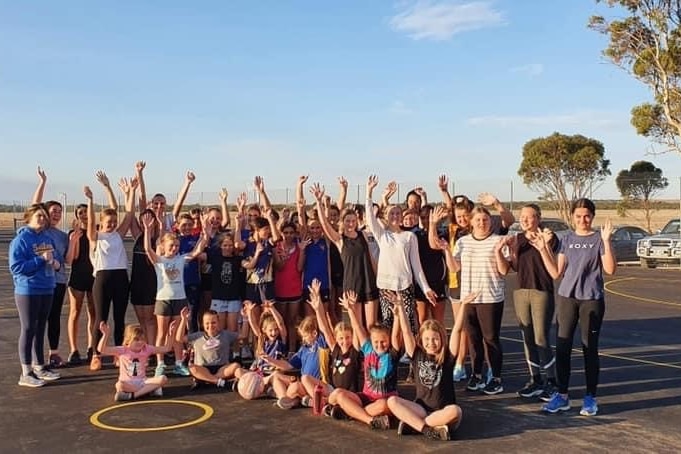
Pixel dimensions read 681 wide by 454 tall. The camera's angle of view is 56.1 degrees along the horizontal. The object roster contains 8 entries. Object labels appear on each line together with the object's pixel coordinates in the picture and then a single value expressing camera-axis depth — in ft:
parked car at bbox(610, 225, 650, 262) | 76.39
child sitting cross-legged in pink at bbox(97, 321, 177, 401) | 21.36
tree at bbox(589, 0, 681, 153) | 82.17
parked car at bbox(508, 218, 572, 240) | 77.87
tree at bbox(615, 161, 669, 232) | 99.09
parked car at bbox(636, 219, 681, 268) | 68.49
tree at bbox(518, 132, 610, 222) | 123.34
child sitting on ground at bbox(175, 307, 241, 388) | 23.07
